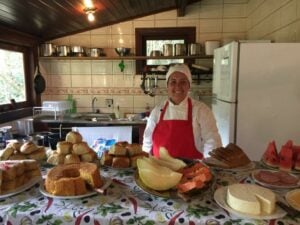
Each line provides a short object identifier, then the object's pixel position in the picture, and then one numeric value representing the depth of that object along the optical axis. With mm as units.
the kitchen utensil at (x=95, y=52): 3124
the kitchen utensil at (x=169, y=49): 3029
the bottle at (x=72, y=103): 3311
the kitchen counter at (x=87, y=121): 2836
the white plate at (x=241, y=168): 1059
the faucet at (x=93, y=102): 3385
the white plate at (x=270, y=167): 1041
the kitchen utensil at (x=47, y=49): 3129
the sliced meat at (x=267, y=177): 919
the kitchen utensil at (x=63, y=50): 3143
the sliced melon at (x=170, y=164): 948
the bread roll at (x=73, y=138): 1128
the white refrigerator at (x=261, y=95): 1821
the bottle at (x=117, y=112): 3234
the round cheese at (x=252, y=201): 727
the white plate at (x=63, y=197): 815
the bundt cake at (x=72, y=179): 832
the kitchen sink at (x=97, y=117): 3055
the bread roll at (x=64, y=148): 1085
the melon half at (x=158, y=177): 825
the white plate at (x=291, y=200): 751
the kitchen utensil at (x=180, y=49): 3002
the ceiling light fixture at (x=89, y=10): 1995
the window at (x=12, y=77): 2760
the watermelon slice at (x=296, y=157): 1054
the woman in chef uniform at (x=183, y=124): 1681
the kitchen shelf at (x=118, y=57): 2977
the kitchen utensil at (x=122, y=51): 3115
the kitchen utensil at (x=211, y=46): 2951
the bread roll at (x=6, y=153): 1068
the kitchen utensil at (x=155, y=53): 3061
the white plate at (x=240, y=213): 710
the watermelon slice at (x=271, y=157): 1117
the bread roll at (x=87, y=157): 1098
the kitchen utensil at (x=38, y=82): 2898
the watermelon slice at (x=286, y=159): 1065
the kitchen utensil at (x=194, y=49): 2982
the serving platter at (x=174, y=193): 799
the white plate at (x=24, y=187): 851
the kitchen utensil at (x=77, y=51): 3150
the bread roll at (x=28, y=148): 1113
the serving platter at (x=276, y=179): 894
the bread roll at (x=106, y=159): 1097
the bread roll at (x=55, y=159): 1069
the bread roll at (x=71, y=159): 1031
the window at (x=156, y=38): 3205
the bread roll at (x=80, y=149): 1092
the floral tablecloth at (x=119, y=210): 718
